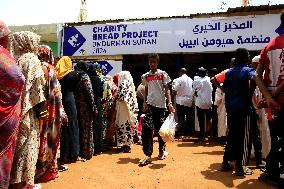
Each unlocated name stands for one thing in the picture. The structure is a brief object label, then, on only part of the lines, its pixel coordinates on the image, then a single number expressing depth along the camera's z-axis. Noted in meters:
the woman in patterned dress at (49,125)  4.83
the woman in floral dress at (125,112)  7.41
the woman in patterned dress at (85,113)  6.56
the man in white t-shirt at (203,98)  8.90
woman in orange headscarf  6.12
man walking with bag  6.00
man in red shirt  3.95
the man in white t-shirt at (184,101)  9.75
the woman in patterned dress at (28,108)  4.12
